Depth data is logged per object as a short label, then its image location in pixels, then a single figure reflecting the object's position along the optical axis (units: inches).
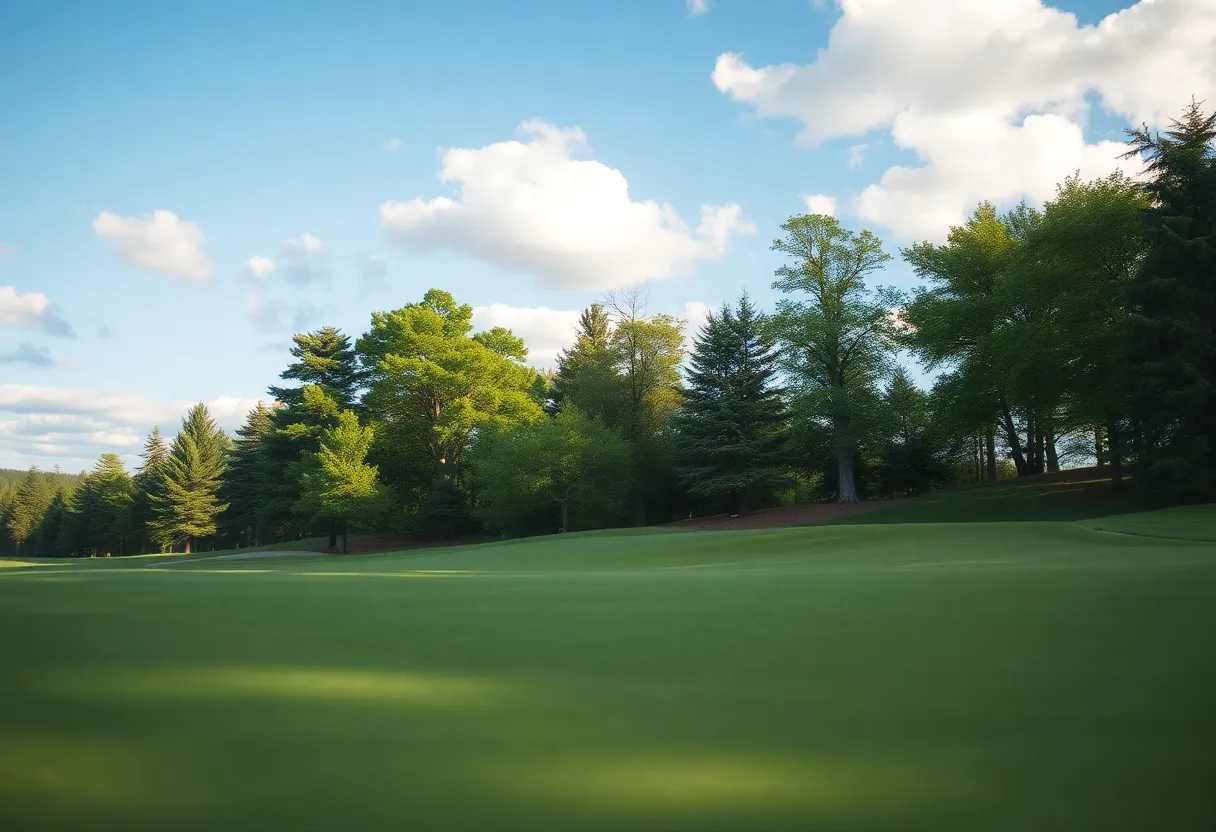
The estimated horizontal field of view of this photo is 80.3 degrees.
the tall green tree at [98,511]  2445.9
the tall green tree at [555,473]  1219.2
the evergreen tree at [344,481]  1274.6
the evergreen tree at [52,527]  2696.9
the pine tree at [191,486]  2021.4
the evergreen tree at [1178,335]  781.9
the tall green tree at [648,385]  1510.8
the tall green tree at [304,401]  1708.9
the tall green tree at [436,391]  1525.6
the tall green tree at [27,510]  3294.8
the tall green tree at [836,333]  1284.4
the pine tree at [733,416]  1300.4
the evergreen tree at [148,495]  2084.2
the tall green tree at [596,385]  1588.3
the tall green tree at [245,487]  2068.2
